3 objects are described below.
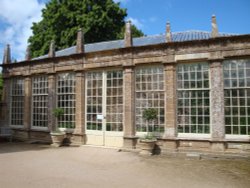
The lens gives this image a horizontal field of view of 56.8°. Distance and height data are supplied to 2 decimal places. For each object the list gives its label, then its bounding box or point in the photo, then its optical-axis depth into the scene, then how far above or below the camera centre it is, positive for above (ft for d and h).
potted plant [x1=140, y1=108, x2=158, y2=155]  31.27 -4.88
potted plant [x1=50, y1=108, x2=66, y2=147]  38.01 -5.06
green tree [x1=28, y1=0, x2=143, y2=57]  67.77 +24.84
